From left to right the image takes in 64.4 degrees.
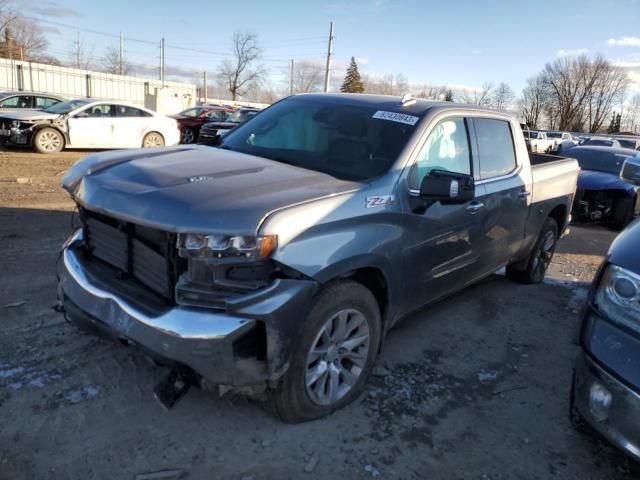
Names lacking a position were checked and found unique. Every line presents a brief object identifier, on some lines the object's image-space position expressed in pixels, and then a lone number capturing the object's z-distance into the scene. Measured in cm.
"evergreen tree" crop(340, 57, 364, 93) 7125
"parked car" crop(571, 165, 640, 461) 228
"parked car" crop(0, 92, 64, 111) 1543
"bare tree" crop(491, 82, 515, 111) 7600
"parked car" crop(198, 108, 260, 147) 1660
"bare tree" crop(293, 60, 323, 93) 7375
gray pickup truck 241
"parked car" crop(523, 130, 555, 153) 3414
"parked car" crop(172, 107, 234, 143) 1912
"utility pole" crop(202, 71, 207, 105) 6635
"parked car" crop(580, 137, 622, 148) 2411
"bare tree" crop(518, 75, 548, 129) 8494
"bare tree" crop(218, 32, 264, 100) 6638
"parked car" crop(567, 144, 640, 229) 980
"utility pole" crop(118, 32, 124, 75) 6881
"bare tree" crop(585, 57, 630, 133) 8162
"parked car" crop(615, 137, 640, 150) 2657
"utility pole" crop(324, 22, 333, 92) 4025
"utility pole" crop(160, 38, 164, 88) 6155
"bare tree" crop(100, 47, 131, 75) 7306
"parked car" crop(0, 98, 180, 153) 1259
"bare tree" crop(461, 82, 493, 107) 6638
